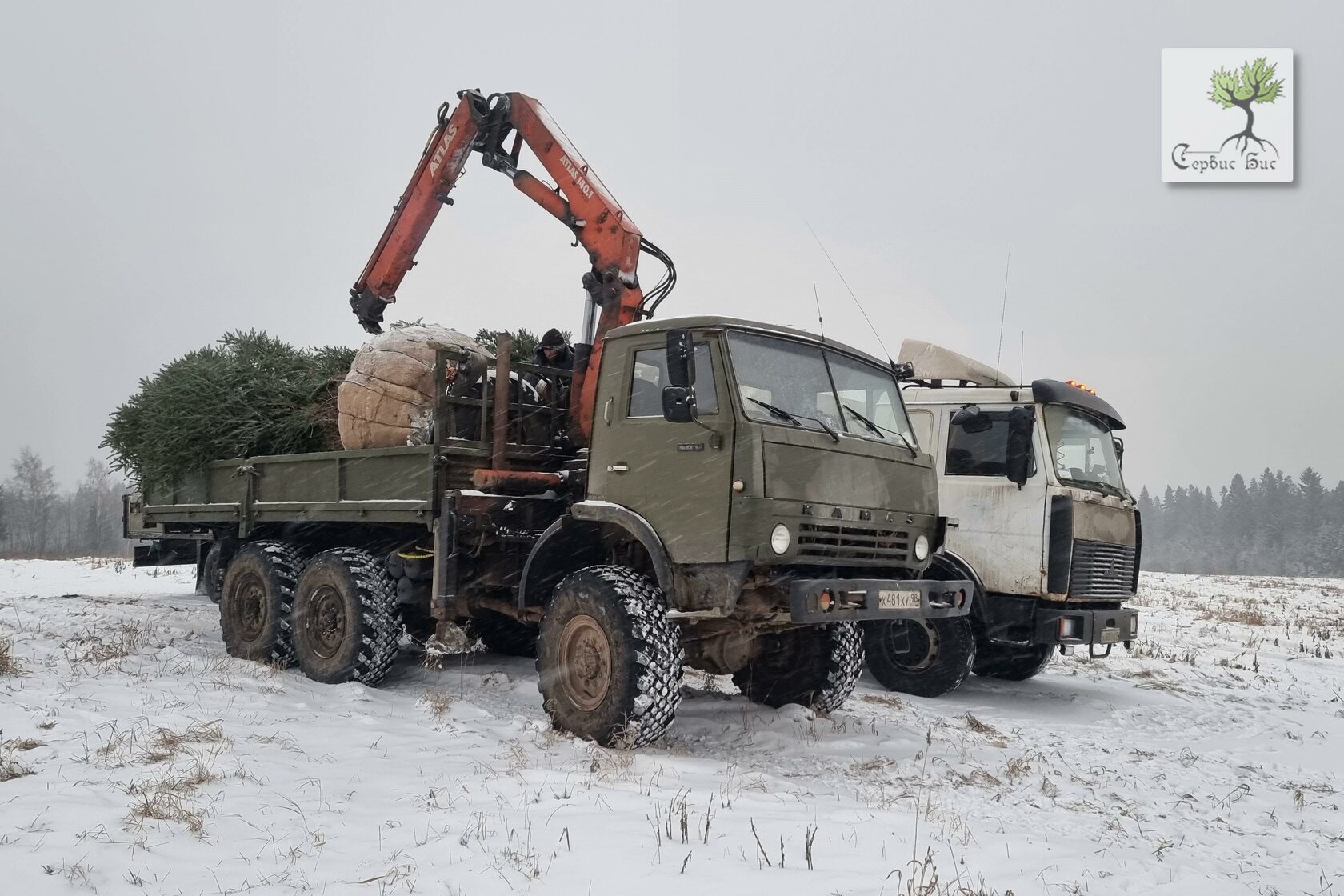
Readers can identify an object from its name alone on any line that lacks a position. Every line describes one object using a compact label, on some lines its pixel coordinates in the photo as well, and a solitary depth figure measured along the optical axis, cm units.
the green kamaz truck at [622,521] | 581
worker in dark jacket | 821
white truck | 829
